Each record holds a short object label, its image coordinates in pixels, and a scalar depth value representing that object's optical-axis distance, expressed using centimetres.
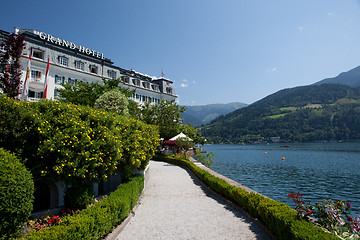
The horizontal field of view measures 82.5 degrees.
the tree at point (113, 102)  1792
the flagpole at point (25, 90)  2055
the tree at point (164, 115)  3316
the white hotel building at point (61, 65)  3275
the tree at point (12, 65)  1969
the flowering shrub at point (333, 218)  532
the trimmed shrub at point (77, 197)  827
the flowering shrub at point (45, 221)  676
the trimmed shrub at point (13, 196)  497
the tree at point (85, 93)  2239
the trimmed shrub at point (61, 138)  698
